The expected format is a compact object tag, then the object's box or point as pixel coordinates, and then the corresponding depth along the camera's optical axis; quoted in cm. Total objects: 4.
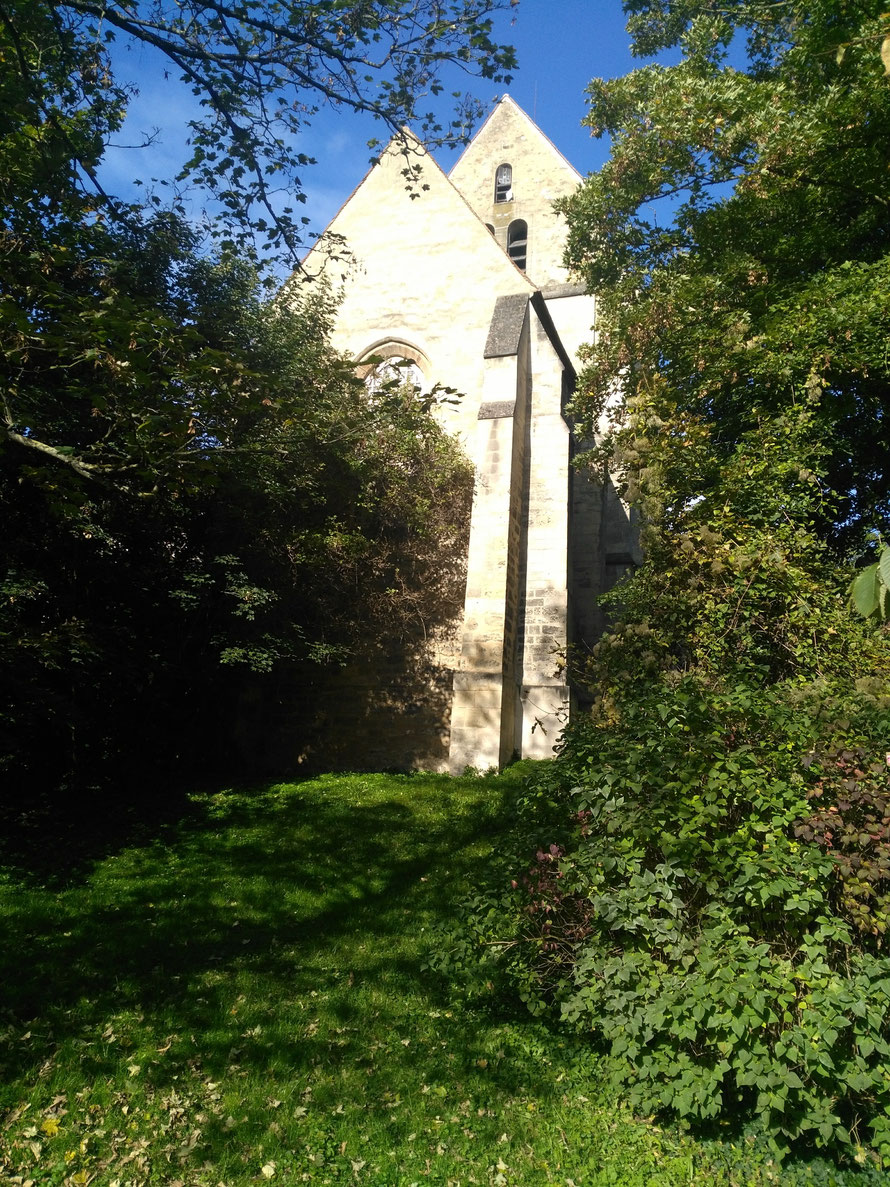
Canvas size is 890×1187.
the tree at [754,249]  929
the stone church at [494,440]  1016
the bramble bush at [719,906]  337
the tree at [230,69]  508
